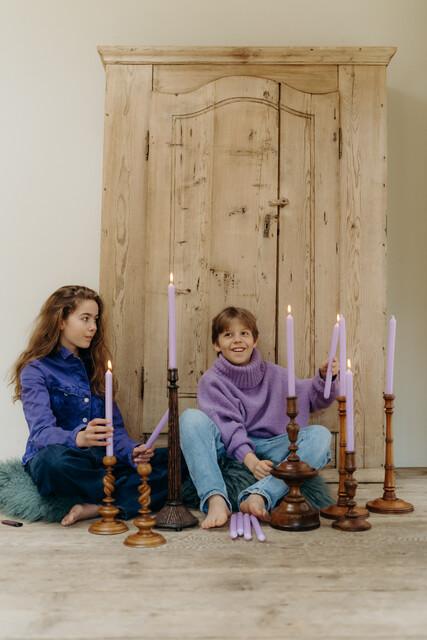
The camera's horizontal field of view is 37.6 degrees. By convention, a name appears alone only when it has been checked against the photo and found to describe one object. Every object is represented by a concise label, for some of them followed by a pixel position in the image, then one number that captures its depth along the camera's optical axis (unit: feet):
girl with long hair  6.00
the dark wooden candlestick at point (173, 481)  5.54
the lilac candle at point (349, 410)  5.46
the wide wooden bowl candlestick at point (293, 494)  5.50
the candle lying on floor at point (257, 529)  5.22
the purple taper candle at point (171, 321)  5.26
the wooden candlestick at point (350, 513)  5.49
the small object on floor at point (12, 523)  5.83
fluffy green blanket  5.97
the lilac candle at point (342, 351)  5.68
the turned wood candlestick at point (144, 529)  5.03
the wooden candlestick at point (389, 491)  6.19
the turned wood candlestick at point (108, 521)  5.38
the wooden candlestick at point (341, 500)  5.86
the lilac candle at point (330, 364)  5.86
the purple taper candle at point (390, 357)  6.01
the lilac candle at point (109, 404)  5.21
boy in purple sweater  6.11
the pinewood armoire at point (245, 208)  7.91
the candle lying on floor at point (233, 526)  5.29
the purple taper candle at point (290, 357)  5.32
